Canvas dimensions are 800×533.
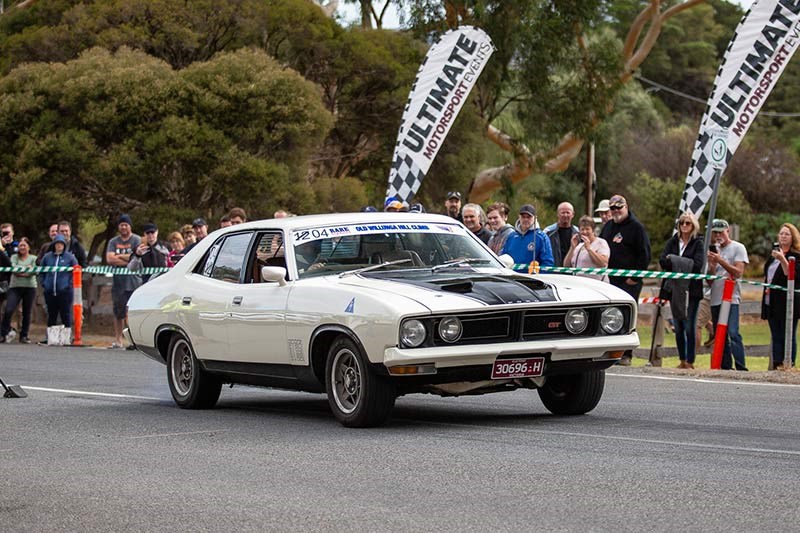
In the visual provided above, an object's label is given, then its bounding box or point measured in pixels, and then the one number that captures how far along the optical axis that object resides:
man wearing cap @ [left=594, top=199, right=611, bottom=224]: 21.47
